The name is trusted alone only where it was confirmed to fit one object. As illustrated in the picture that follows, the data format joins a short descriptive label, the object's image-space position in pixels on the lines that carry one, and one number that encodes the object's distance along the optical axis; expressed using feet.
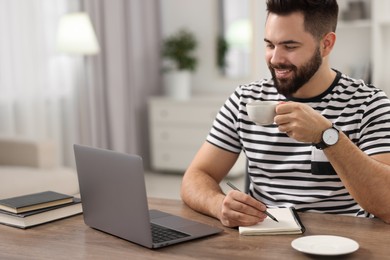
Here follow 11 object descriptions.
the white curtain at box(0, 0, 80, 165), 18.05
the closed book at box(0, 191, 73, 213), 7.74
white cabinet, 21.34
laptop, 6.82
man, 7.72
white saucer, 6.52
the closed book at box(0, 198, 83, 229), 7.67
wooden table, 6.68
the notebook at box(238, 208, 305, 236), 7.11
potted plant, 22.39
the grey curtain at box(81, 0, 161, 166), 20.84
